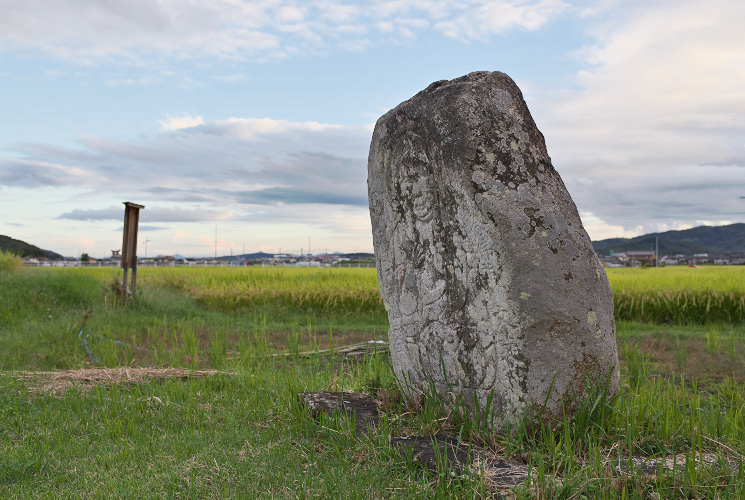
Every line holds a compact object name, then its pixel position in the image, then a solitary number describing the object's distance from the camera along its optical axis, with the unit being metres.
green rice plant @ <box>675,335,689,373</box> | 6.74
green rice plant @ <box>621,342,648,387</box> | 5.78
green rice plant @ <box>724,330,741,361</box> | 7.22
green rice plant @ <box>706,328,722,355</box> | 7.56
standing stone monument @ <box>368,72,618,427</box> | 3.27
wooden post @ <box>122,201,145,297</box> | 11.39
